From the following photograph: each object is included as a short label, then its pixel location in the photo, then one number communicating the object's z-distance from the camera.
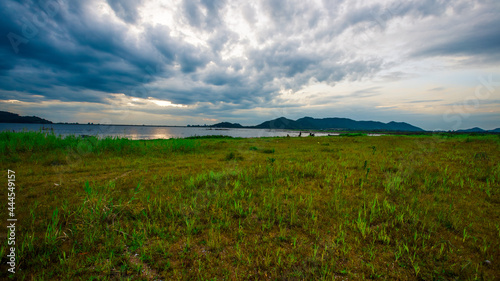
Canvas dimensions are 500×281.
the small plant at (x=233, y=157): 9.76
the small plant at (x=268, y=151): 12.25
